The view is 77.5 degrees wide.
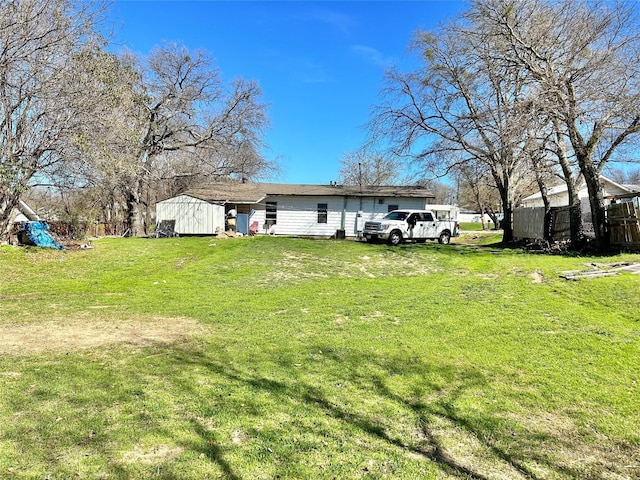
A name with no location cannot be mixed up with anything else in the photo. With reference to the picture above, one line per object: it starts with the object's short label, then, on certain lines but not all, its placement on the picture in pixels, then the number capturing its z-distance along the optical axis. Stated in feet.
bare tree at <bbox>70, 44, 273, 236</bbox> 78.33
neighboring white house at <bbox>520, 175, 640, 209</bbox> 99.17
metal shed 75.61
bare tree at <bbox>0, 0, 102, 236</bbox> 35.55
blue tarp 49.90
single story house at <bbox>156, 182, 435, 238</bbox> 82.48
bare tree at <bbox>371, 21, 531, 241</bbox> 48.73
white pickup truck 63.01
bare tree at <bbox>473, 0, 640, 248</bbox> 44.29
